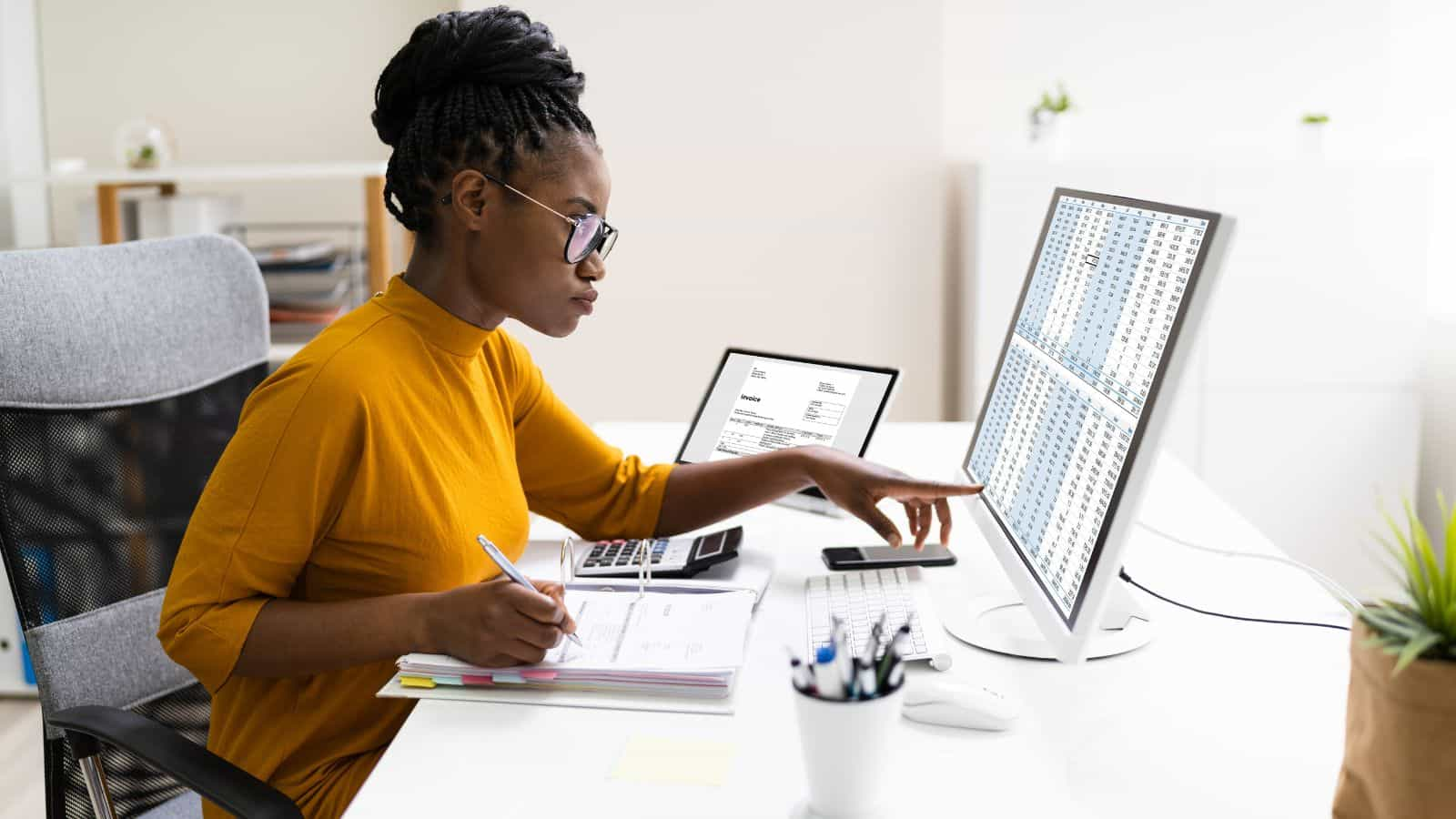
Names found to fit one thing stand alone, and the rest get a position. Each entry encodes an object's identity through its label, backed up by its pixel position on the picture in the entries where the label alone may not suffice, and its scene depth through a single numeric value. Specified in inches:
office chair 49.6
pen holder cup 33.4
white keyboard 47.6
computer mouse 40.9
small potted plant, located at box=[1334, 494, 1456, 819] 29.1
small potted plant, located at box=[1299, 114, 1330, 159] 120.9
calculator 56.9
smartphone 57.7
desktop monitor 38.0
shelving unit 106.3
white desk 36.5
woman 43.2
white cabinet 117.3
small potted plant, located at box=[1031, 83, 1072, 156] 121.7
